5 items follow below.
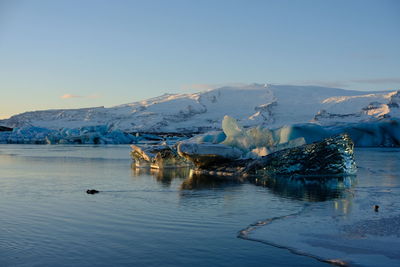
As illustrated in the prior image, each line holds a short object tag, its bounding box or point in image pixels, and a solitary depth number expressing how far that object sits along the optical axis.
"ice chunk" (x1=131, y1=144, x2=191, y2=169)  17.00
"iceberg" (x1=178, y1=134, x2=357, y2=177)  13.42
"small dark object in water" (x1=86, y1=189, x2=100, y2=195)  9.68
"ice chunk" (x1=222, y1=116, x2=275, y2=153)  17.06
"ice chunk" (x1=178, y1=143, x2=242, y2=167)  14.84
